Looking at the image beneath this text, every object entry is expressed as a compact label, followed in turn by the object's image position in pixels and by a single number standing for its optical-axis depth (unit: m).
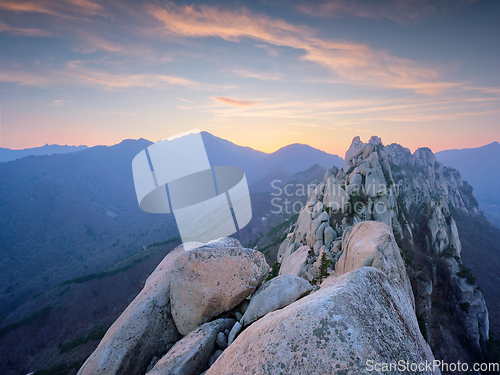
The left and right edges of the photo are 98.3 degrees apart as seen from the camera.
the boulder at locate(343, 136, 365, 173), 60.03
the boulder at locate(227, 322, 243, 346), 8.01
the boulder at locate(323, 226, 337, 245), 29.64
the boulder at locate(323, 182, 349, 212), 35.82
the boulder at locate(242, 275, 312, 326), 8.50
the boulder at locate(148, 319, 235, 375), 7.10
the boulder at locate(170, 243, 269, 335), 9.31
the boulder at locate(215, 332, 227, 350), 8.12
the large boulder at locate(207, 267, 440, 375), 4.21
